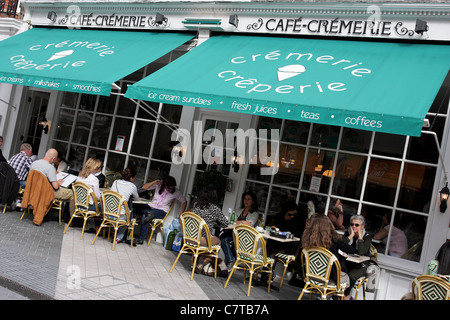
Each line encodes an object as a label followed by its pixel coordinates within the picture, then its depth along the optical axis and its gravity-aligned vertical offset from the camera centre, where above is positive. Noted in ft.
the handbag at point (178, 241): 28.66 -4.82
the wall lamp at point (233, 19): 29.40 +9.54
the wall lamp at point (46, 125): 38.35 +0.89
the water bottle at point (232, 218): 26.80 -2.63
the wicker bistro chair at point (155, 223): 29.17 -4.12
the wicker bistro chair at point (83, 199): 27.40 -3.29
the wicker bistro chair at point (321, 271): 20.31 -3.57
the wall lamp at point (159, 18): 31.91 +9.47
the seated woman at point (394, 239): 24.72 -1.86
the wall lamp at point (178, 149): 31.89 +0.87
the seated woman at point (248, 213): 26.66 -2.19
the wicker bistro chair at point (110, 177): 34.58 -2.04
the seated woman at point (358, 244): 22.47 -2.28
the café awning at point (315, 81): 19.90 +5.04
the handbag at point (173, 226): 29.01 -4.01
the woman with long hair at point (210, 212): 24.86 -2.37
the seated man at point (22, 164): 31.24 -2.20
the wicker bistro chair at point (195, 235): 23.38 -3.54
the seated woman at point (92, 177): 28.73 -2.05
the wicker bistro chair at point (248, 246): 22.26 -3.41
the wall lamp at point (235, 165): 29.78 +0.49
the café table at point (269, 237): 24.03 -2.94
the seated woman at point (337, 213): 26.37 -1.17
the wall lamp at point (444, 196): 22.86 +0.84
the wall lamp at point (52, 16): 37.58 +9.71
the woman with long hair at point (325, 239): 20.84 -2.19
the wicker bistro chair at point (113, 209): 26.32 -3.37
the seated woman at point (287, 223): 26.35 -2.31
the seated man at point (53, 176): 28.53 -2.36
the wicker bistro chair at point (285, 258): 24.62 -3.99
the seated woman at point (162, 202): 29.04 -2.73
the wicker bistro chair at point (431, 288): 17.02 -2.84
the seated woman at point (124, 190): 27.32 -2.25
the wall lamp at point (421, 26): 23.80 +9.27
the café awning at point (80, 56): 27.35 +5.63
